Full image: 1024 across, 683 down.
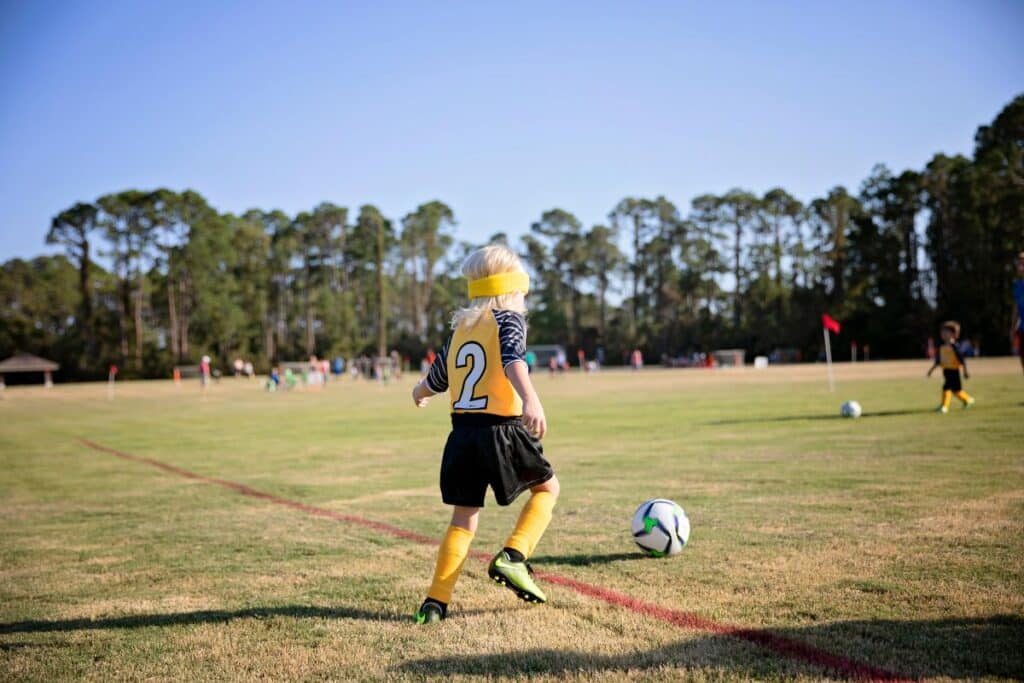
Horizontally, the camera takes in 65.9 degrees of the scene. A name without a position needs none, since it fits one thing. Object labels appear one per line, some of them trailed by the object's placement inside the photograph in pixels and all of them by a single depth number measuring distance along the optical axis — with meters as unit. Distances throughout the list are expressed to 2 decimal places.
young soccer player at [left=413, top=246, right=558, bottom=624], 4.50
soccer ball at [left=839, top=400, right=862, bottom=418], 16.28
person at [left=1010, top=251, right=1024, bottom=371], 12.59
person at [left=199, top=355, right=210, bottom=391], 45.75
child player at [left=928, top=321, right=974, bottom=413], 16.44
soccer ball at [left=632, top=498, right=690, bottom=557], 5.71
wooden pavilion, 74.88
